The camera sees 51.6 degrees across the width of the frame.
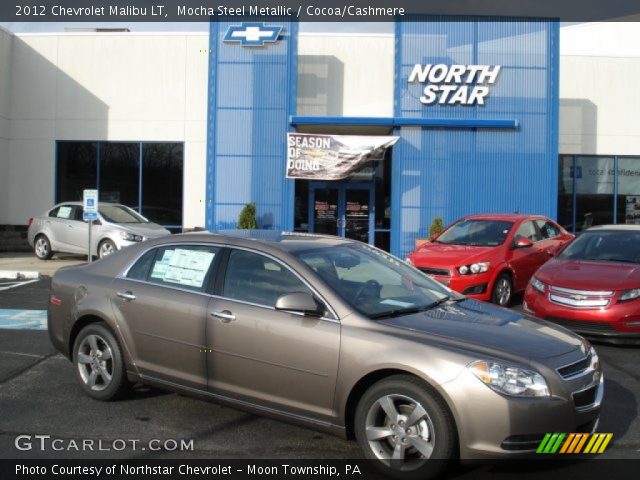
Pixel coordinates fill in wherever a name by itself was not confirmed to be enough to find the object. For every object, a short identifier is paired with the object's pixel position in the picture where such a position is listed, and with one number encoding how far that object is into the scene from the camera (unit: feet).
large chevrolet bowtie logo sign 57.77
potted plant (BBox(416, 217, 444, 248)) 55.01
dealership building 57.26
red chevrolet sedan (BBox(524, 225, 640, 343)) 24.88
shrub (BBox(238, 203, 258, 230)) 55.93
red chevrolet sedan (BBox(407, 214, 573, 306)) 32.45
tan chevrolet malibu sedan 12.72
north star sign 57.21
